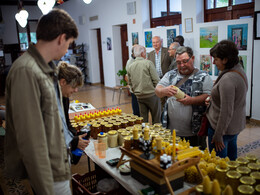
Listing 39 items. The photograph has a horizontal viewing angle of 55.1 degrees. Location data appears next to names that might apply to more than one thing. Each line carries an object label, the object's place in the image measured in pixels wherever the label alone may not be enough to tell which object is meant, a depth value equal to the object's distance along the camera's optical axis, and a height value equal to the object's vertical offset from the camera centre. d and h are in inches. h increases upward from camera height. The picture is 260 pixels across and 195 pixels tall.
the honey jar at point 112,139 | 93.7 -32.2
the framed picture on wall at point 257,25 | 189.5 +14.8
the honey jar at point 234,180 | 59.2 -31.6
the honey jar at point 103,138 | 91.2 -30.8
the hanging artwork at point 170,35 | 265.3 +14.6
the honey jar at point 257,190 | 55.0 -31.4
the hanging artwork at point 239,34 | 200.7 +9.4
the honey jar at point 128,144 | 72.4 -26.5
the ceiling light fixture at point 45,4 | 173.6 +35.1
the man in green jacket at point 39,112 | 45.5 -10.5
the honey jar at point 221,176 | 62.1 -32.0
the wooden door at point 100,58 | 444.1 -9.8
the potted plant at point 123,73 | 310.5 -27.7
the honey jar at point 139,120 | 112.7 -30.9
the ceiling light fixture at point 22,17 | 238.4 +38.1
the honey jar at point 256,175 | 59.6 -31.1
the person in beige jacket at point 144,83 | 169.8 -22.1
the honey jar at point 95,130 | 104.6 -31.9
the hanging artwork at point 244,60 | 202.5 -11.6
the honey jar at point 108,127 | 104.6 -30.9
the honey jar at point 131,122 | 110.5 -30.9
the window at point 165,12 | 282.4 +43.4
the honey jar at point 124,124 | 107.8 -30.9
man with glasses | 101.7 -19.5
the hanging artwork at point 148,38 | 299.0 +13.9
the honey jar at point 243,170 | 61.6 -30.6
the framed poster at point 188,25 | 244.8 +22.3
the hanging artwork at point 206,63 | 228.7 -14.3
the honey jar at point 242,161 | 66.4 -30.6
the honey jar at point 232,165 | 64.0 -30.4
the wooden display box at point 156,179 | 61.8 -33.0
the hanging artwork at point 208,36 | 221.6 +9.8
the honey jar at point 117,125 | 106.2 -30.8
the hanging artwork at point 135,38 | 325.7 +16.4
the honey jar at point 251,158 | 68.0 -30.5
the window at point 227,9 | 211.2 +32.7
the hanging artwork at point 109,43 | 387.9 +13.2
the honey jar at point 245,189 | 54.8 -31.5
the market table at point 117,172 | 67.0 -36.1
